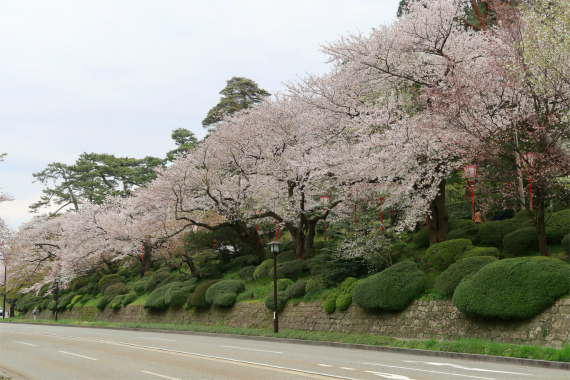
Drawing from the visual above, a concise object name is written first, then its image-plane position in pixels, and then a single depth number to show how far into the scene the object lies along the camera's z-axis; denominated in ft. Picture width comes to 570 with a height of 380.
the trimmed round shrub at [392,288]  51.75
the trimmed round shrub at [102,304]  123.13
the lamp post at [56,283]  128.13
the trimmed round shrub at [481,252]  51.34
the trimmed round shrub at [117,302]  115.48
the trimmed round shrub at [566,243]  49.16
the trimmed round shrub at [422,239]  68.39
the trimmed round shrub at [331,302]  61.67
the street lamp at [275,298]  64.54
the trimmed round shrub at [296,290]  69.87
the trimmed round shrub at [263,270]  86.63
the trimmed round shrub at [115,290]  123.44
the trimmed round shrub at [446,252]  54.44
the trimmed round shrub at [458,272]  47.42
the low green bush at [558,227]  52.19
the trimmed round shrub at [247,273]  91.70
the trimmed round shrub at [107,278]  139.03
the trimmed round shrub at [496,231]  59.00
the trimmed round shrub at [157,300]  97.60
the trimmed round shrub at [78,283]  154.92
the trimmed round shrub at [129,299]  114.01
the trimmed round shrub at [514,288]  38.83
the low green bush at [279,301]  70.54
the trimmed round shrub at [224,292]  80.95
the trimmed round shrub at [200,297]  87.61
